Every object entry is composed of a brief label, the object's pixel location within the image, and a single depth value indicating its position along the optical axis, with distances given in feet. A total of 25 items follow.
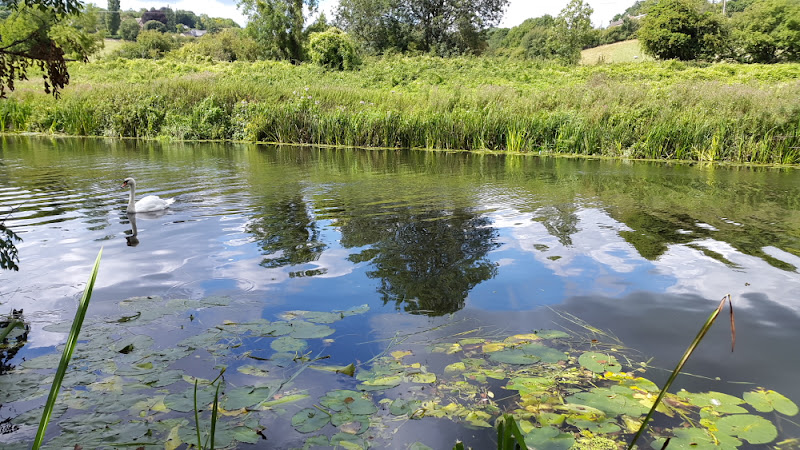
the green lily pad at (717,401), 8.87
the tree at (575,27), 136.98
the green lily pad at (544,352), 10.52
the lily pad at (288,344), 10.91
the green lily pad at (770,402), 8.87
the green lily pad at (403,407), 8.79
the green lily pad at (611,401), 8.59
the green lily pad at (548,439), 7.60
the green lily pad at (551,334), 11.77
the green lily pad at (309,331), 11.51
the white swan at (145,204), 23.34
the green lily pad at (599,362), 10.12
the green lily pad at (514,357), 10.41
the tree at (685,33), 132.77
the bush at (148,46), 150.51
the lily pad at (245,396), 8.77
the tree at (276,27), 134.00
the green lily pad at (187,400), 8.52
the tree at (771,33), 137.49
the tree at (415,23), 160.25
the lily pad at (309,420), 8.14
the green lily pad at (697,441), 7.79
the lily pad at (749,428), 8.00
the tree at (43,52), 9.19
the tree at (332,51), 112.47
